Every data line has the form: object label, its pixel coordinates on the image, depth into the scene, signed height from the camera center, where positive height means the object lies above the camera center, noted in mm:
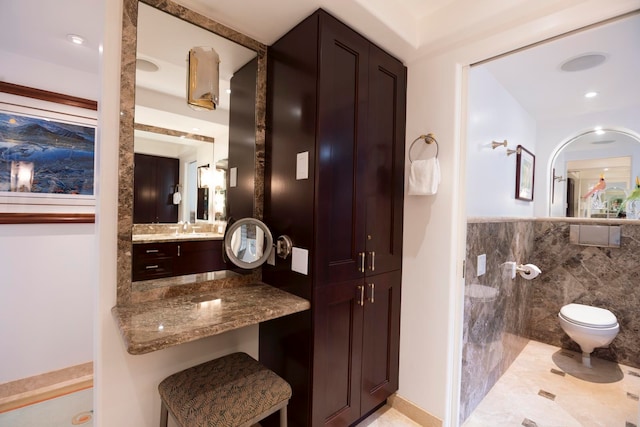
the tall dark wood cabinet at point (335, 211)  1385 -4
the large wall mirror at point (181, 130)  1271 +421
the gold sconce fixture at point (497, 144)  2092 +542
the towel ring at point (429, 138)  1712 +461
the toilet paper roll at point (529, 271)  2420 -498
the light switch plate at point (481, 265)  1851 -351
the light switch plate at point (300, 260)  1402 -261
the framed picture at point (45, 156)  1984 +373
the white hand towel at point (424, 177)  1645 +212
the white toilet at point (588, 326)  2221 -897
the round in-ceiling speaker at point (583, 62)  1970 +1134
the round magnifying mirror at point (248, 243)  1476 -187
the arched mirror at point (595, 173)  2664 +444
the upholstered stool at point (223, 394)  1056 -775
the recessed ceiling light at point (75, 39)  1795 +1093
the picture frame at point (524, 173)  2598 +416
